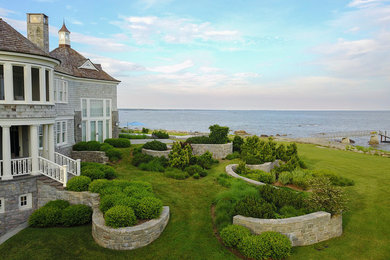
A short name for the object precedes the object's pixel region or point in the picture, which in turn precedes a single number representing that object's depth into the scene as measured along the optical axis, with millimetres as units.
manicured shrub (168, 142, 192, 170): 17719
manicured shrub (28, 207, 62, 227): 10250
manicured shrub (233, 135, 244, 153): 23500
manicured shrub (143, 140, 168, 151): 19828
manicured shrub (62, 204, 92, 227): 10188
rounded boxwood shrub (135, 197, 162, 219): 9297
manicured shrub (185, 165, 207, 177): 16659
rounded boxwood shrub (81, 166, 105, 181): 12734
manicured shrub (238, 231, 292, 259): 7762
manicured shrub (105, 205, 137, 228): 8664
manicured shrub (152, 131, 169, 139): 30344
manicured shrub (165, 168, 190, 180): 15867
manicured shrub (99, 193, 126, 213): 9812
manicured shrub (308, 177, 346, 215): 9484
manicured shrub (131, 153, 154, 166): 18359
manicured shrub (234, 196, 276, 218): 9156
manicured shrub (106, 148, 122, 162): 18588
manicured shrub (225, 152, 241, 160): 21191
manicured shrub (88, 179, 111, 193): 11130
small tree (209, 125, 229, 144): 22078
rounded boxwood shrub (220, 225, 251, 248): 8305
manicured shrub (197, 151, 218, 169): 18328
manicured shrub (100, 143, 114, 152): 19102
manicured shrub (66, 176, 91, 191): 11353
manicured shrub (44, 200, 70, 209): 10945
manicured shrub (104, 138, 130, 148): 21125
